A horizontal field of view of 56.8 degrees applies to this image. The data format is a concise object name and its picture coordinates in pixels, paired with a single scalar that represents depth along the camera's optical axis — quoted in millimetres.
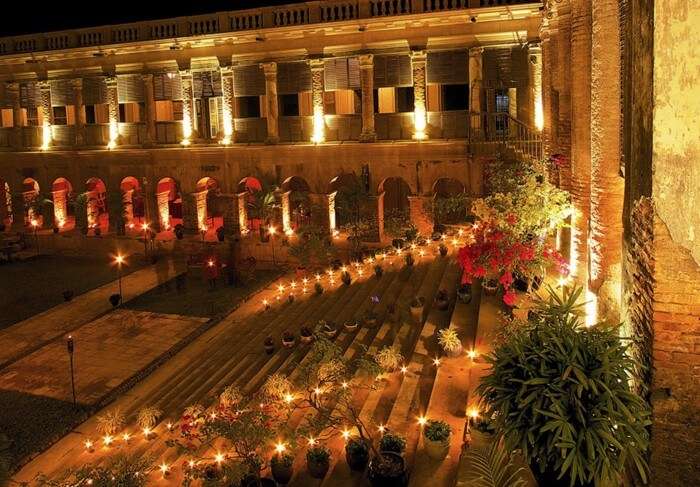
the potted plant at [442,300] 14007
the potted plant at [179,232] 27781
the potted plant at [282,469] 8859
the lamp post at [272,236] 25844
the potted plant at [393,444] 8508
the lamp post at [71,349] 13438
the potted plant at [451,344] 11344
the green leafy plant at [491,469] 6201
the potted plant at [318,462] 8898
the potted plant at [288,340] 14727
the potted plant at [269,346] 14703
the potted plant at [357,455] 8875
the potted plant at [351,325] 14500
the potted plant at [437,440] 8430
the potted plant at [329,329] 13947
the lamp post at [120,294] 20531
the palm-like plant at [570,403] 5520
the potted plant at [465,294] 13664
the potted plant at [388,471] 8039
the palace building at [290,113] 21281
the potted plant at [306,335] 14555
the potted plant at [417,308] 14071
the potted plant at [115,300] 20250
